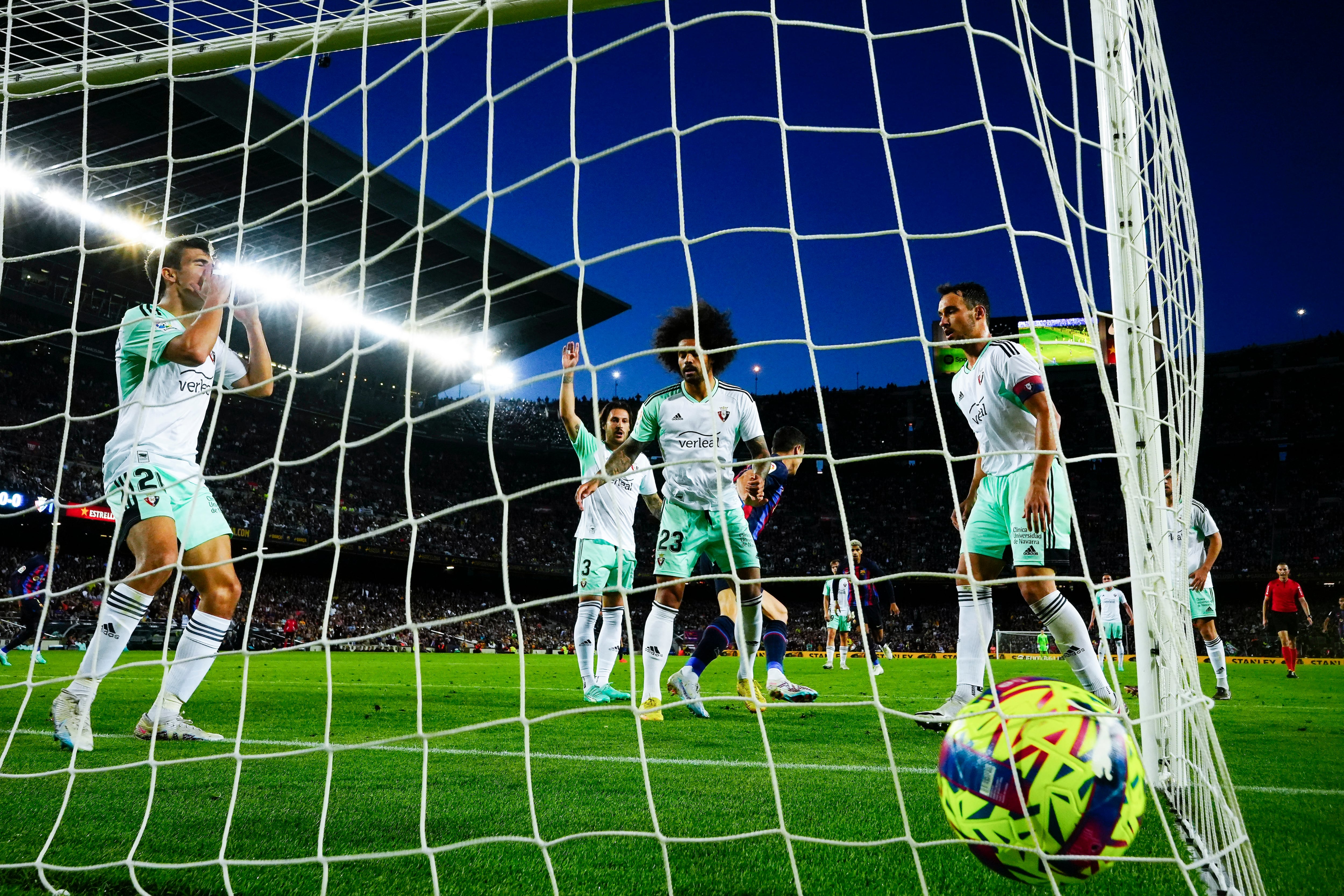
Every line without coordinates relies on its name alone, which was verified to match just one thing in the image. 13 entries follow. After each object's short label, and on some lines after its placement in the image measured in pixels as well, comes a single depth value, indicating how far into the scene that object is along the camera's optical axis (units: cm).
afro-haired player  501
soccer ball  180
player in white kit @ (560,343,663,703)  612
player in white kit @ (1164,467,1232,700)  782
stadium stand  2523
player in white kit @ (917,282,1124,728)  369
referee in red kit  1067
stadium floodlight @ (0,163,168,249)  1955
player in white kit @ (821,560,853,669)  1257
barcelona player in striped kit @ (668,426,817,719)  542
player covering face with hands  350
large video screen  2473
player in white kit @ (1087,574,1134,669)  1288
